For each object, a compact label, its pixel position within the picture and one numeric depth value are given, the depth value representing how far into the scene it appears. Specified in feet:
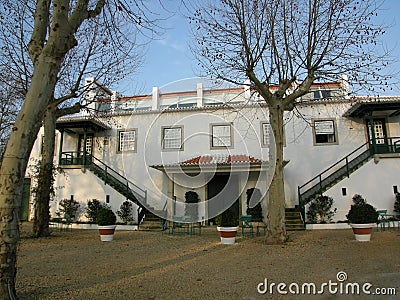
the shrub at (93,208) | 52.85
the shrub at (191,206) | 53.36
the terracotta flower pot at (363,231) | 30.48
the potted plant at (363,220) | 30.50
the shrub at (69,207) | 53.83
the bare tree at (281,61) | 31.22
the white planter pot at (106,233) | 35.60
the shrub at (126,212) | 51.15
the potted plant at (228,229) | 31.78
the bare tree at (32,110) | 12.92
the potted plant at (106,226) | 35.65
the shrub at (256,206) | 50.24
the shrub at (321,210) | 45.75
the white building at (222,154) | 47.75
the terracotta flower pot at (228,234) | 31.76
